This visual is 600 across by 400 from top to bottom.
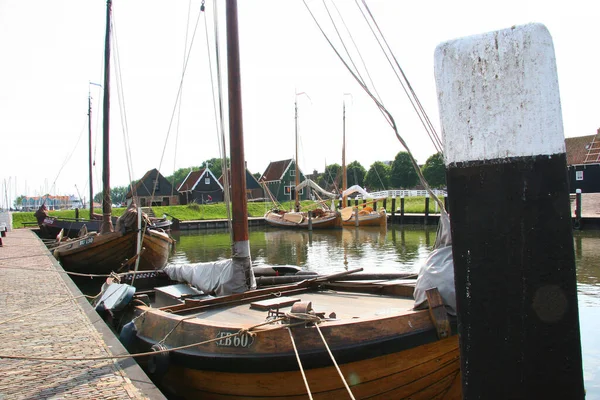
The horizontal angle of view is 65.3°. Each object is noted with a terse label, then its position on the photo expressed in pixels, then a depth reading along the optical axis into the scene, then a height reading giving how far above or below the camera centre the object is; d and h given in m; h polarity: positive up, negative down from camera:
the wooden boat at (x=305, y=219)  39.00 -2.11
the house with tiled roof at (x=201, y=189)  63.91 +1.32
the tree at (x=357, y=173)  81.81 +3.58
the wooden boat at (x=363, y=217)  39.09 -2.07
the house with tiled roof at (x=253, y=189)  67.54 +1.13
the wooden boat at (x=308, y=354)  4.75 -1.69
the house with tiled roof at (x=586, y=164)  45.66 +1.96
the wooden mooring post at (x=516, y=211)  1.89 -0.10
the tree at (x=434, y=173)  67.25 +2.50
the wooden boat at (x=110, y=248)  16.45 -1.66
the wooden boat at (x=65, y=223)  26.00 -1.17
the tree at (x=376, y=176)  75.46 +2.57
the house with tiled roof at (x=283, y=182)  68.62 +2.09
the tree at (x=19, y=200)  150.50 +1.65
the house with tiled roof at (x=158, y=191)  60.75 +1.25
